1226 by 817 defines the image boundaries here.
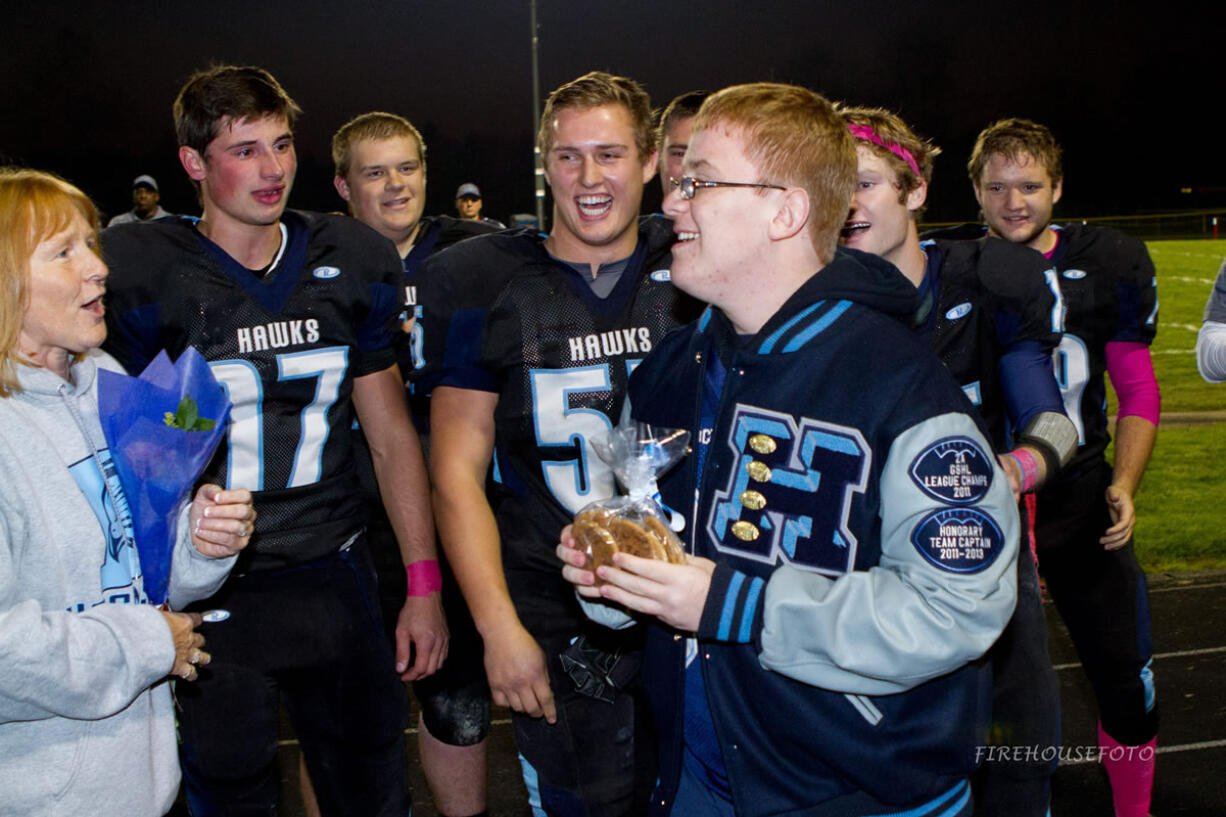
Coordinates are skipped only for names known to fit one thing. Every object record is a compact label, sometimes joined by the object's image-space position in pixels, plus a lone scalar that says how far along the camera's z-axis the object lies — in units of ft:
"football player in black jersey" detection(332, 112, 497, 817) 12.53
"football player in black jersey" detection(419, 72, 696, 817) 10.10
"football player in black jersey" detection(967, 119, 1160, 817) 12.53
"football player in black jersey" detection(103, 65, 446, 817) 10.23
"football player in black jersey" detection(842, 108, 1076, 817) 10.26
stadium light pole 30.53
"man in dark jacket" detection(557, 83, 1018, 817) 6.06
